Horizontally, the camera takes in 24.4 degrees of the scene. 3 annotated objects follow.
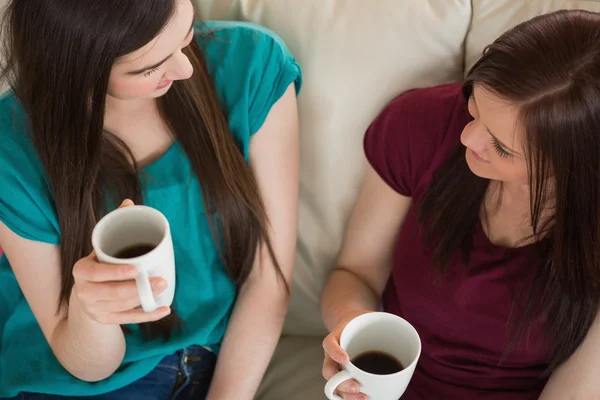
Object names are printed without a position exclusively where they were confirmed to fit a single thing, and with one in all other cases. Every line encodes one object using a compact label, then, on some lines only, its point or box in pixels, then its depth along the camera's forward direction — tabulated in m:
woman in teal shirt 1.56
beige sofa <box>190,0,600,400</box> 1.79
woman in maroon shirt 1.54
